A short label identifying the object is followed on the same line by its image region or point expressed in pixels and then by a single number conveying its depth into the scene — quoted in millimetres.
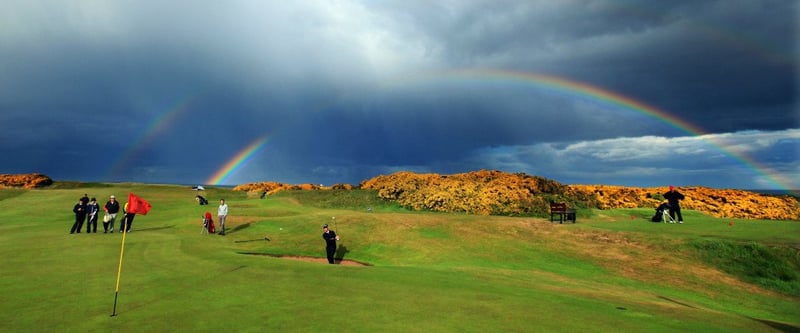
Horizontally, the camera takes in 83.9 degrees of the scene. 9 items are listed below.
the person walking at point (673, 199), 36406
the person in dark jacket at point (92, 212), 32125
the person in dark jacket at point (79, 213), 31219
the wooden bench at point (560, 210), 37094
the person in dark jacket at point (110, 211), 32250
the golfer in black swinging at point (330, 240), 25844
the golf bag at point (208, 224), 34062
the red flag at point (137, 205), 17094
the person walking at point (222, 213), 33969
